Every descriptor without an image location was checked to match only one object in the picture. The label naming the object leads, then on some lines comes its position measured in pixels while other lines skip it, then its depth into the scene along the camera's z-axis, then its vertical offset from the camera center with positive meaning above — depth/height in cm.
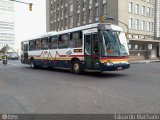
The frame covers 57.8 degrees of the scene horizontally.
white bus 825 +32
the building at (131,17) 2889 +802
